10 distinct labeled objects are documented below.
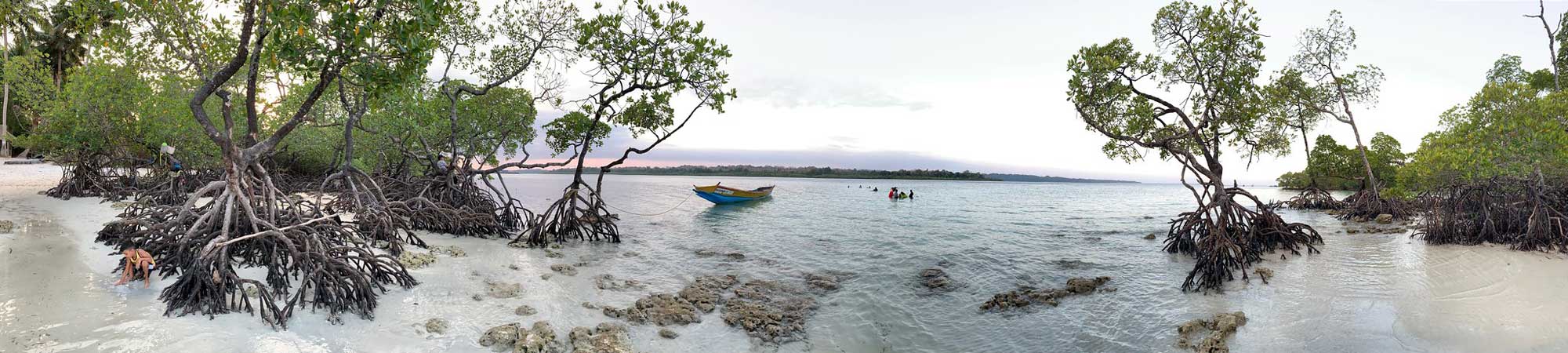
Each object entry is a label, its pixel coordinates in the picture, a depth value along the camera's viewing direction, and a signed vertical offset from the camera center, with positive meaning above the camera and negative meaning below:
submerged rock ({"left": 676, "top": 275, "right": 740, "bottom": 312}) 8.33 -2.03
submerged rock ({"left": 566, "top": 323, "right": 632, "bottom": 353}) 6.11 -2.01
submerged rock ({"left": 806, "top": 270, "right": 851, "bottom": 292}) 10.17 -2.09
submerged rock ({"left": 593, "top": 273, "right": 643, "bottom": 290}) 9.13 -2.02
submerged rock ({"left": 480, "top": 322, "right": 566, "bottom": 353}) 5.86 -1.93
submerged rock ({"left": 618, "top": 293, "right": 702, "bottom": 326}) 7.38 -2.02
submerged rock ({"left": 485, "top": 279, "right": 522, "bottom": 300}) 7.75 -1.86
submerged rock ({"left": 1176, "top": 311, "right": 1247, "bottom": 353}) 6.55 -1.85
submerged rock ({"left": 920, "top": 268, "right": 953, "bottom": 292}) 10.52 -2.09
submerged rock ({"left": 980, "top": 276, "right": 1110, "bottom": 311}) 9.07 -2.02
